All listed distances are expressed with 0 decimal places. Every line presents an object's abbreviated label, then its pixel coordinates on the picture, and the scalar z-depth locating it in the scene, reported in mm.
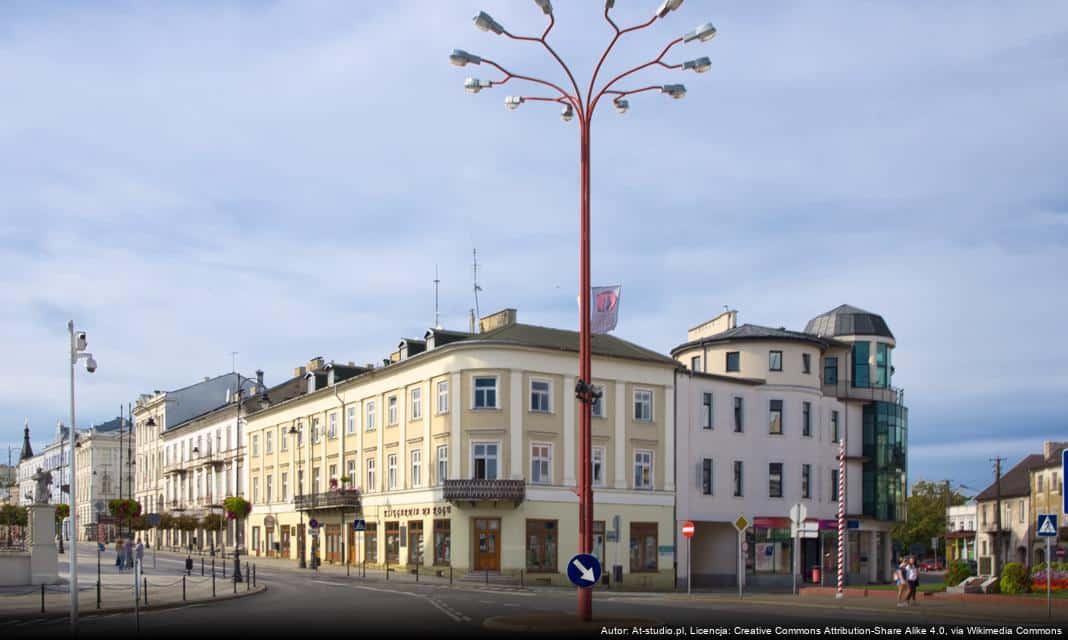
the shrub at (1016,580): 32781
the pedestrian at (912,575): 31108
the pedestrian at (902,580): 31172
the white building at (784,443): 59812
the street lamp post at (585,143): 21312
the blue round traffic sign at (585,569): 19531
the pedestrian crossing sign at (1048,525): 28234
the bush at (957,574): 37894
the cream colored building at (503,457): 52906
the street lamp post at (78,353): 26766
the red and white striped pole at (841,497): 39562
